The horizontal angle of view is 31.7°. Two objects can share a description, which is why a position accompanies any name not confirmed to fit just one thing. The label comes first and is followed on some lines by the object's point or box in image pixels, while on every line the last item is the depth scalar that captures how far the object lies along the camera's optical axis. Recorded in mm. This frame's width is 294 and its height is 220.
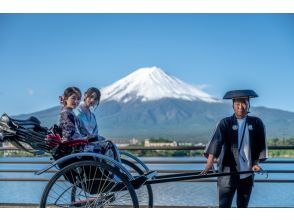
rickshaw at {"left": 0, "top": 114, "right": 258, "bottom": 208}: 3480
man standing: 3443
